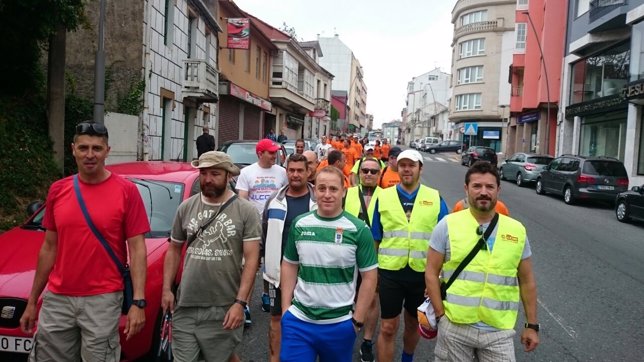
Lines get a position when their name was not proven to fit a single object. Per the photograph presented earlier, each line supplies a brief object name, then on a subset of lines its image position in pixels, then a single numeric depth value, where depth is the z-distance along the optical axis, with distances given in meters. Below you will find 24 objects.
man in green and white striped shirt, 3.16
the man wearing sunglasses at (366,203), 4.66
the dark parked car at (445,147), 56.25
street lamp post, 29.10
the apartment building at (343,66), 90.50
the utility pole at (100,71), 10.05
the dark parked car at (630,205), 13.41
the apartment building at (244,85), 25.86
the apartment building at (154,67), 16.02
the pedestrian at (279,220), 4.37
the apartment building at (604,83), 20.08
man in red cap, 6.14
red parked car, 3.86
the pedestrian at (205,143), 16.44
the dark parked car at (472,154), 32.41
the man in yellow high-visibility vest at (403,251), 4.25
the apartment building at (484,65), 57.69
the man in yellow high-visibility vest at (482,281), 3.09
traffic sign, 41.22
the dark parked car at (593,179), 16.72
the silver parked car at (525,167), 23.34
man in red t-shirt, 3.18
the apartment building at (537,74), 30.84
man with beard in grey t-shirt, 3.44
